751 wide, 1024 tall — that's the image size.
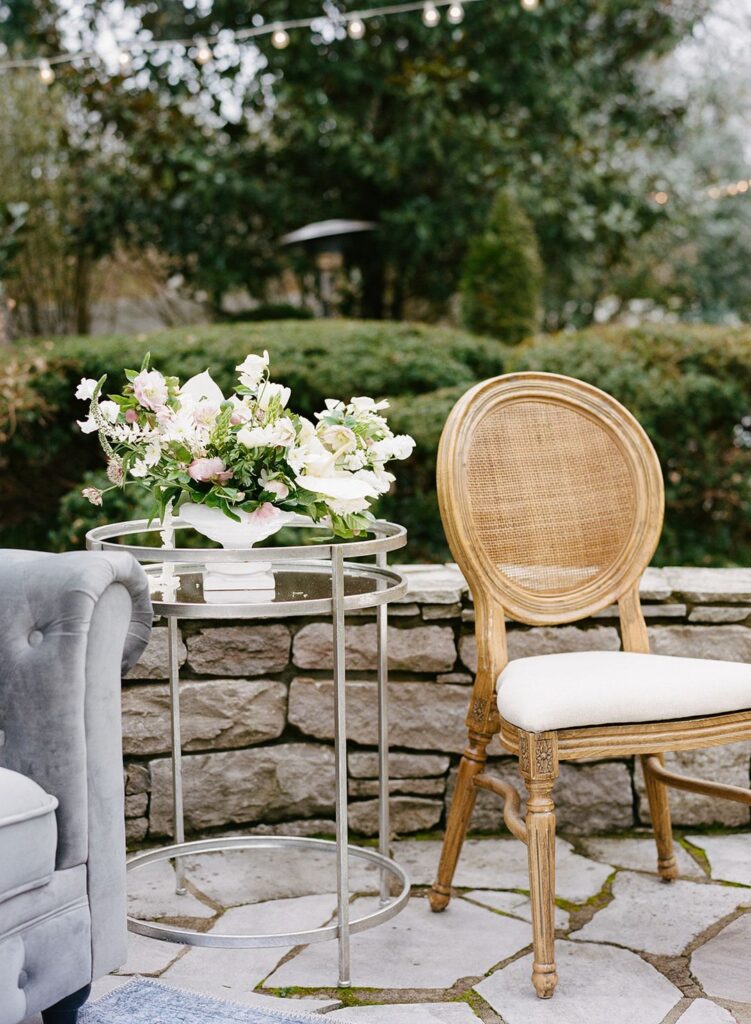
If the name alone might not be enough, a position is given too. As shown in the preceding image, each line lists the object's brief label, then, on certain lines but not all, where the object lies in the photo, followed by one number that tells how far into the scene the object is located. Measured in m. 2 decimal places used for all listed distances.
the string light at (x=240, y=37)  5.21
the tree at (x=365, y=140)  7.12
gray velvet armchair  1.53
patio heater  6.48
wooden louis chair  1.84
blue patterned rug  1.75
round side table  1.81
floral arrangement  1.88
